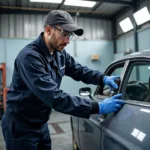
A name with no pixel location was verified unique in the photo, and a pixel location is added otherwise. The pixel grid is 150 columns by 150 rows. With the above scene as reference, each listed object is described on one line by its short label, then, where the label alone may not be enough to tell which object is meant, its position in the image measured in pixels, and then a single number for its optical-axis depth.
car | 1.49
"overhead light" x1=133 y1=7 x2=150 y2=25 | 6.77
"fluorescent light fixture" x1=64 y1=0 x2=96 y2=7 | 7.67
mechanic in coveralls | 1.71
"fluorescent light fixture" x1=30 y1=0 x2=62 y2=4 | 7.58
